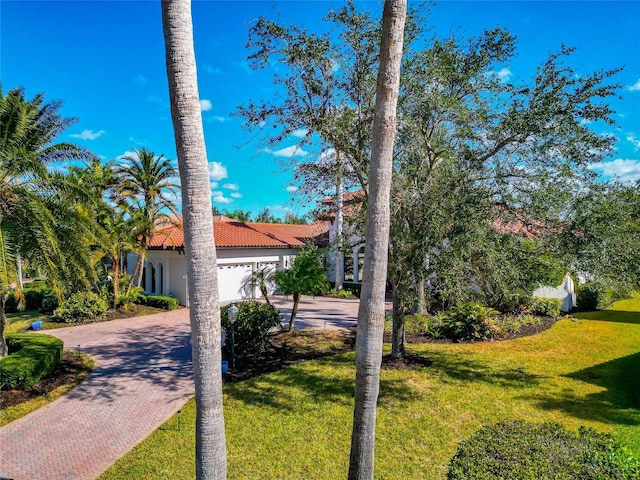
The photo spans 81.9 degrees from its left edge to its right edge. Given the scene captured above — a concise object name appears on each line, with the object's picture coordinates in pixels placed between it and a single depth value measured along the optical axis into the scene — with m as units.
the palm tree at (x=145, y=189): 20.55
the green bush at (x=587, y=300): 20.58
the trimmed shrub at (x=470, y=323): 14.69
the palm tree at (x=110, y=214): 19.00
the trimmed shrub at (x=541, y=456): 4.39
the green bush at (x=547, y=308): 18.14
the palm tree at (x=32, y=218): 8.94
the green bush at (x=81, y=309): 17.98
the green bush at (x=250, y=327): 12.46
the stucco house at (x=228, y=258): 22.30
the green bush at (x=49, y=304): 20.47
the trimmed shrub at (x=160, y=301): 21.08
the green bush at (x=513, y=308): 15.54
